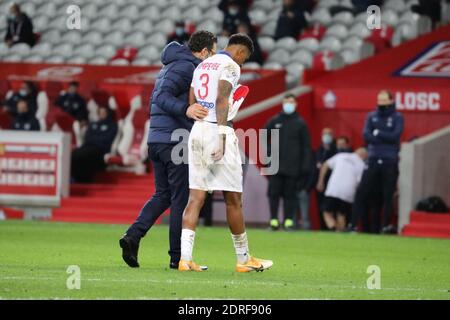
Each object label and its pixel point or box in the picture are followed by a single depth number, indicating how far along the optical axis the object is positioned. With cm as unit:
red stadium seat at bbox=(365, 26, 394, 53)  2741
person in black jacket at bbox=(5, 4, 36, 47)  3052
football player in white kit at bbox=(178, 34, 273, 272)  1162
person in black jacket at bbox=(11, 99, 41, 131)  2558
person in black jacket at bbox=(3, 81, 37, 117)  2616
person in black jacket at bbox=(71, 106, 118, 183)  2484
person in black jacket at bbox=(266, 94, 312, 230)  2134
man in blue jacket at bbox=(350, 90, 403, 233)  2134
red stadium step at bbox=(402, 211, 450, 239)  2095
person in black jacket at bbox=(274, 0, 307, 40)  2800
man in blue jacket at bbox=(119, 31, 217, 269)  1213
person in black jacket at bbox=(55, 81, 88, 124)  2615
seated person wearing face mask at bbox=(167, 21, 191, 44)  2745
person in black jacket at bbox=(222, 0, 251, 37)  2762
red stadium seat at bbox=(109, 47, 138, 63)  2945
